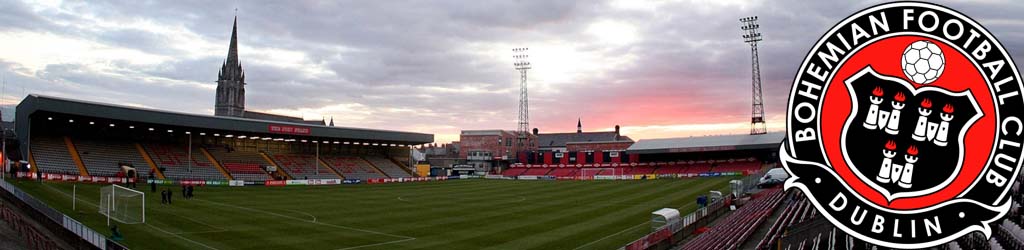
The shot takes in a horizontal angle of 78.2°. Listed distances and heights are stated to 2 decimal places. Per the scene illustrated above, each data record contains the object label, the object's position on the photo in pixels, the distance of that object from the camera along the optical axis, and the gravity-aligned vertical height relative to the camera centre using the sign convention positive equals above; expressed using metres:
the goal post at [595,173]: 103.59 -3.72
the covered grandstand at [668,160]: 90.81 -1.57
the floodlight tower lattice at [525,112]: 122.81 +7.76
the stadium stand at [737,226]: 23.88 -3.40
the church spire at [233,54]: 194.00 +29.97
